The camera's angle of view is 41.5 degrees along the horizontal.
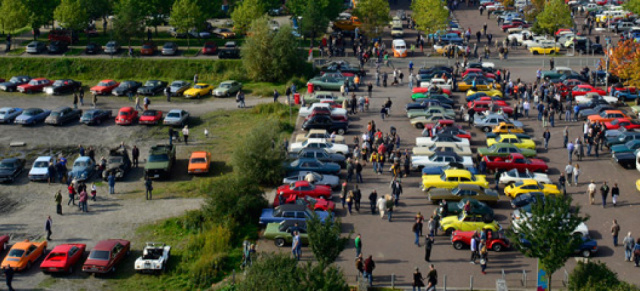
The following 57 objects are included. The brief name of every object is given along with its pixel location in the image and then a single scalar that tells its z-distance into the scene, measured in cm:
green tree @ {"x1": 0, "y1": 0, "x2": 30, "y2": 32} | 7862
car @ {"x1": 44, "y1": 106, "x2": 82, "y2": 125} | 6003
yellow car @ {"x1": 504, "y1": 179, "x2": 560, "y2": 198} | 4366
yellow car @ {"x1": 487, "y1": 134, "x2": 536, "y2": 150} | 5038
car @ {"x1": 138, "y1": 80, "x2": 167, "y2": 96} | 6731
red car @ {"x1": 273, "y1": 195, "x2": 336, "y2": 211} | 4203
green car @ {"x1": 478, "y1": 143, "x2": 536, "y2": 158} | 4825
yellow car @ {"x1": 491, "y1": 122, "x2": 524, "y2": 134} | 5331
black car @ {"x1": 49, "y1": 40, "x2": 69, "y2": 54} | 7806
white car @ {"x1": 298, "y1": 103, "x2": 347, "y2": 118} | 5665
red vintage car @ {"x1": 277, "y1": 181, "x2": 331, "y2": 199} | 4369
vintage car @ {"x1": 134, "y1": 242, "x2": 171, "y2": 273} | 3688
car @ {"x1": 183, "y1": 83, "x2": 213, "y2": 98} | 6681
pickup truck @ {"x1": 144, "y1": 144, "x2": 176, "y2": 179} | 4903
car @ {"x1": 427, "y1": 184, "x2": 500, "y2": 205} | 4256
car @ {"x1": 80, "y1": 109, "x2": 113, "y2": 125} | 5991
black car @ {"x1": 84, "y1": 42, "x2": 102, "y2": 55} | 7769
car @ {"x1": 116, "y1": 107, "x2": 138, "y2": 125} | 5984
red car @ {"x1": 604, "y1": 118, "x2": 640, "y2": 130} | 5397
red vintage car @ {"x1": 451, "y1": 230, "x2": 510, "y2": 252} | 3750
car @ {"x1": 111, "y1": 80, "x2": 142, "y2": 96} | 6775
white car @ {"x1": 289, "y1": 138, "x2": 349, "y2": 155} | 5044
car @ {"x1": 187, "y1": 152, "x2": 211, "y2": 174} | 4966
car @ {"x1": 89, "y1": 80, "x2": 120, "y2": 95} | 6807
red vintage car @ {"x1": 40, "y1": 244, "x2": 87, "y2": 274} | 3666
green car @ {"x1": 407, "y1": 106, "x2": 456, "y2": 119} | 5619
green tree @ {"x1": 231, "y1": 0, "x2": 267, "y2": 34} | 7938
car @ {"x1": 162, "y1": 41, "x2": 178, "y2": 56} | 7719
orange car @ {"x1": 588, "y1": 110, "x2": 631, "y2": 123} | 5525
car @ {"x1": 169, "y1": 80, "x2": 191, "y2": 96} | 6756
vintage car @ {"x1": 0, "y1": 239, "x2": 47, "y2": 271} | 3712
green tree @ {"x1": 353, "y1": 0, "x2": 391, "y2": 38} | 7938
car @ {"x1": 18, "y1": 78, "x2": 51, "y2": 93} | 6944
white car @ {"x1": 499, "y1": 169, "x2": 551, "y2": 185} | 4512
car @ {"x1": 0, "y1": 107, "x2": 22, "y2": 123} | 6094
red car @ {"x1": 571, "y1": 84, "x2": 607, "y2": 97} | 6138
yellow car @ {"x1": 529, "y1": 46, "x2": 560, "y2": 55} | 7631
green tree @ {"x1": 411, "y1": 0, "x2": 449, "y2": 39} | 7938
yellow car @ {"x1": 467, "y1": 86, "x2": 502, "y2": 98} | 6189
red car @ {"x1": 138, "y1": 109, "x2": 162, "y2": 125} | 5950
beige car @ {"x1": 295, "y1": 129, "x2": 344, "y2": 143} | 5222
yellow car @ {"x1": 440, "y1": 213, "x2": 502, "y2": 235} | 3872
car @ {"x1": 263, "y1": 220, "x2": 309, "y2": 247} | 3866
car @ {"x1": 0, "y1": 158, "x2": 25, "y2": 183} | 4931
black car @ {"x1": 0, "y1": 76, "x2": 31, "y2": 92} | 7019
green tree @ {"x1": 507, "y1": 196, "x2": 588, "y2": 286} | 3228
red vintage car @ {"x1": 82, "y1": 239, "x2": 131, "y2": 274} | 3653
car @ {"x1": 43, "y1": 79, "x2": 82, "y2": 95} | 6894
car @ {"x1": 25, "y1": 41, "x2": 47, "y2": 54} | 7788
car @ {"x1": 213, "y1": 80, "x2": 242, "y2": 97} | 6688
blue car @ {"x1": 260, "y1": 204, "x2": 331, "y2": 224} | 3966
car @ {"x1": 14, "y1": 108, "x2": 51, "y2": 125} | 6031
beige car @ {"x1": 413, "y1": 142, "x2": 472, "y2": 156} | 4906
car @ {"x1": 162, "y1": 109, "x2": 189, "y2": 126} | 5875
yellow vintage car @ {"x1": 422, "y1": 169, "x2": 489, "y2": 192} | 4406
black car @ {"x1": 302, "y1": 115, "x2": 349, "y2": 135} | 5475
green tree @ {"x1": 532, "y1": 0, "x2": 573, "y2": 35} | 7969
